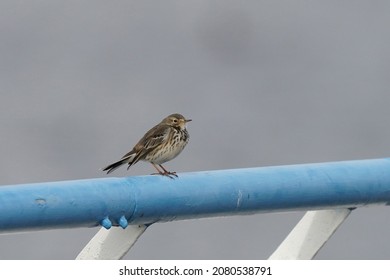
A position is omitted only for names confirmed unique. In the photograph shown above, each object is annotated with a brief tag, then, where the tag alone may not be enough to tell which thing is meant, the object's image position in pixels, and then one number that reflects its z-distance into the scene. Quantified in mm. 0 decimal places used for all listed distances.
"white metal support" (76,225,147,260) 9023
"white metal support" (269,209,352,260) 9625
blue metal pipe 8312
